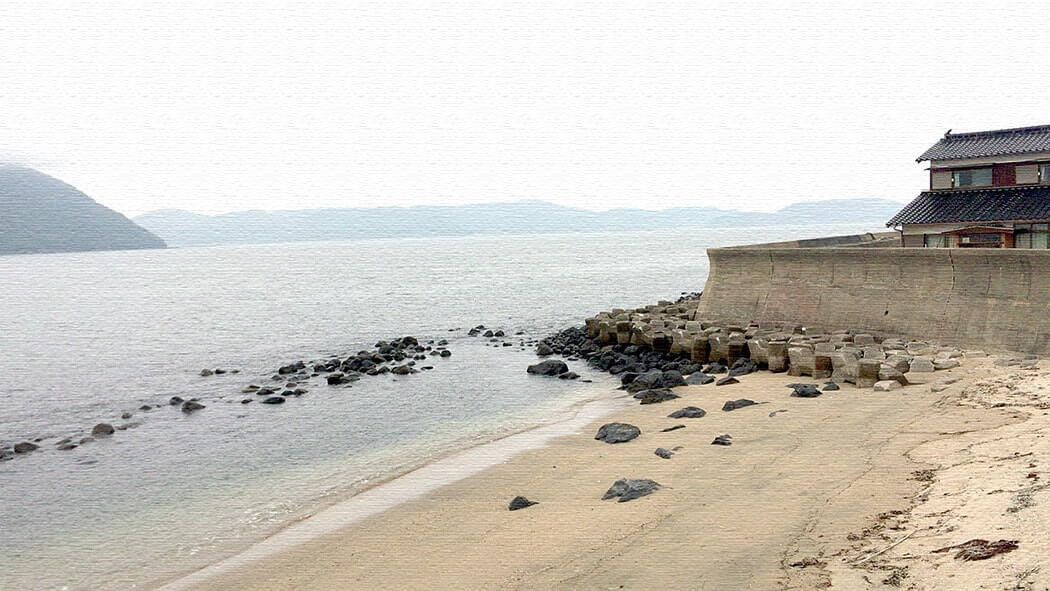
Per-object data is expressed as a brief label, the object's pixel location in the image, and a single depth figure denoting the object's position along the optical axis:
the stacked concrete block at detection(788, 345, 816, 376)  20.05
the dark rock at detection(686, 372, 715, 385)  21.17
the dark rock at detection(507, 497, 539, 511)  12.15
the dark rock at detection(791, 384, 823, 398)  17.42
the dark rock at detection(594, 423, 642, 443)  15.60
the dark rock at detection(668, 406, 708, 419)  16.84
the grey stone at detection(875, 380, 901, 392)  16.95
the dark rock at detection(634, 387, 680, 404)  19.48
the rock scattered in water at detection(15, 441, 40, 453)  19.55
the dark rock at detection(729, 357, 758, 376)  21.58
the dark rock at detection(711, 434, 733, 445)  14.23
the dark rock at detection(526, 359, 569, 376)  25.94
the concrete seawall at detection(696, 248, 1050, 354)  20.00
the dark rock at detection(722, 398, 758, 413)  17.02
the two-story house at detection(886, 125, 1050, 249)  27.05
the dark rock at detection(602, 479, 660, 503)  11.81
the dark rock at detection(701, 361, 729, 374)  22.53
